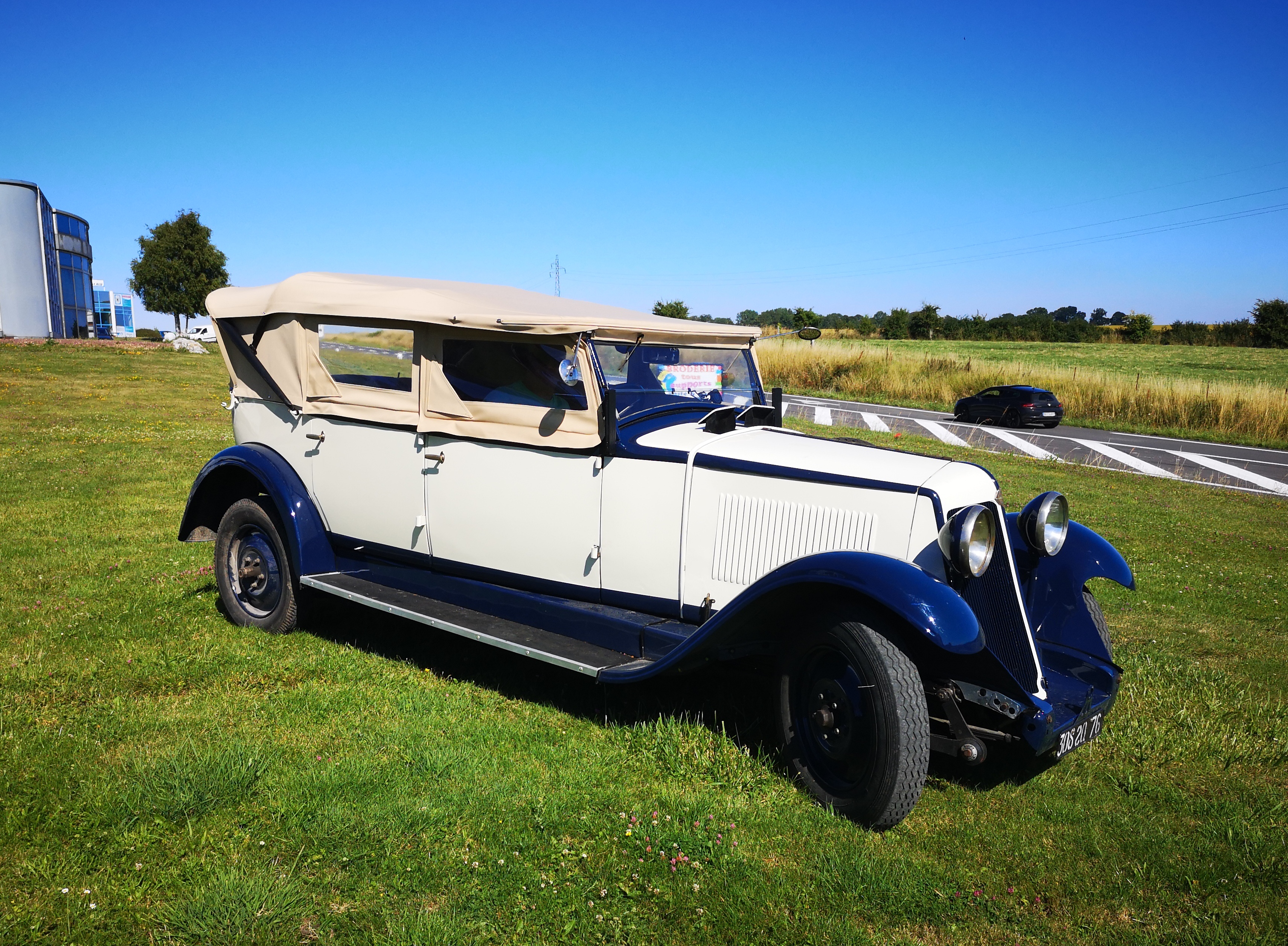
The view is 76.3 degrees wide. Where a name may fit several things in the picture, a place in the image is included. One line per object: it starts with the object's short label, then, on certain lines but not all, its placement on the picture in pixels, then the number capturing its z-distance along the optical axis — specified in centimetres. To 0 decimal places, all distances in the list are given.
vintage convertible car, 332
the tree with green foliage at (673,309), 5038
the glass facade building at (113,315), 6159
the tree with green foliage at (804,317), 4966
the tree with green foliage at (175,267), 4872
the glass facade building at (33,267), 4200
